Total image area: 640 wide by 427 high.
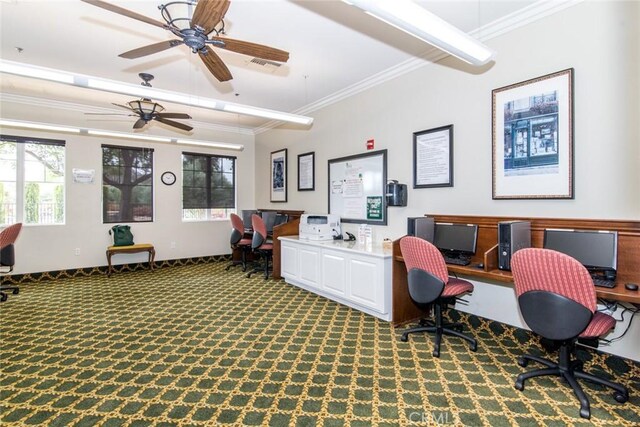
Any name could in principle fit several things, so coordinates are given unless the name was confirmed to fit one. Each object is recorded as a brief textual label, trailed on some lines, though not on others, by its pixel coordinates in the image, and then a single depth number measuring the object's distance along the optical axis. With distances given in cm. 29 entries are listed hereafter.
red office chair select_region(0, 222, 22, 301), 439
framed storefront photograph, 281
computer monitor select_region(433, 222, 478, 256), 329
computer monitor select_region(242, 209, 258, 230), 720
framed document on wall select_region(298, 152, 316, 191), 592
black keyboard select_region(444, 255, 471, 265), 311
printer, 484
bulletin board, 458
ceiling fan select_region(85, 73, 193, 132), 457
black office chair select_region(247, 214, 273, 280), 558
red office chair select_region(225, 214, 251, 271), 615
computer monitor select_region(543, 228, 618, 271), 242
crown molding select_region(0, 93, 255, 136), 527
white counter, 355
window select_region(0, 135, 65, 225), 528
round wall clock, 666
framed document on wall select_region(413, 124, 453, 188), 371
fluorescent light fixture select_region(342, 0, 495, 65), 180
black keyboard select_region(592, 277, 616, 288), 223
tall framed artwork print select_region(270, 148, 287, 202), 675
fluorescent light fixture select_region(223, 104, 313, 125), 374
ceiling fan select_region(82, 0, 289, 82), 210
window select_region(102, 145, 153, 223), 611
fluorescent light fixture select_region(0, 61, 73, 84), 252
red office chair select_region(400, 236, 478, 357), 278
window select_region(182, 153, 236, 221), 701
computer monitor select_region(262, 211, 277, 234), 666
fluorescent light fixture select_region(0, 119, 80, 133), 440
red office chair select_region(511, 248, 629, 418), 198
